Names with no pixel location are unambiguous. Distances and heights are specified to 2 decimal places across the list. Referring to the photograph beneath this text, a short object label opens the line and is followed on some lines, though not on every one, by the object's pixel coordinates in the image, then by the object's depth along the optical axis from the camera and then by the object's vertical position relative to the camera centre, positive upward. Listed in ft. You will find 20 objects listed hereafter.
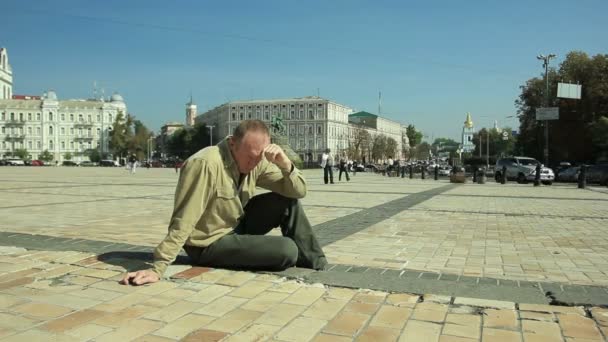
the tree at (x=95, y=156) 396.10 +4.49
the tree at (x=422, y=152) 486.75 +10.72
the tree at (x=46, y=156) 372.60 +4.12
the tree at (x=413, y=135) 560.61 +32.51
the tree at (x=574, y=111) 130.00 +15.25
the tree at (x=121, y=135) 379.14 +21.08
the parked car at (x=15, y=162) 305.69 -0.55
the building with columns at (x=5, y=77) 388.76 +71.23
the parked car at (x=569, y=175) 112.68 -2.91
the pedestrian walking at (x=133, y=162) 138.24 -0.15
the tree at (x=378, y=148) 369.09 +11.12
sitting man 11.13 -1.25
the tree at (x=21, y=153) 360.48 +6.21
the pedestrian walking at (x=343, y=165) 87.51 -0.55
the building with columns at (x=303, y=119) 445.78 +41.36
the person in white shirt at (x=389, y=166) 136.46 -1.27
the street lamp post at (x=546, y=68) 120.88 +24.32
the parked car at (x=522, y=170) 90.38 -1.50
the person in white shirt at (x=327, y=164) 75.51 -0.32
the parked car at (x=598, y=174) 95.52 -2.27
